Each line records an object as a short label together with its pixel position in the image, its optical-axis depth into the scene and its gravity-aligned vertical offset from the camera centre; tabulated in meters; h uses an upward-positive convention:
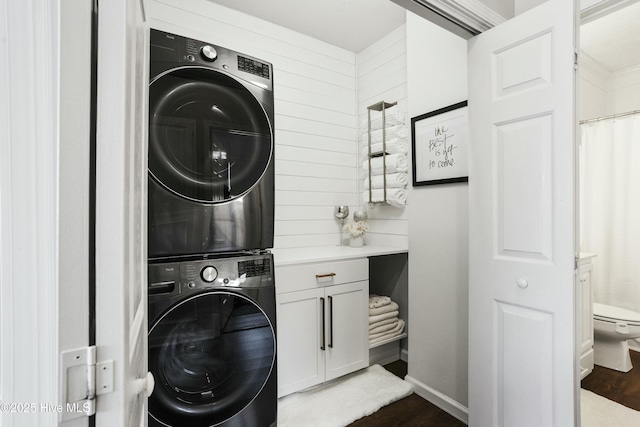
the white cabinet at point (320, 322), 1.92 -0.70
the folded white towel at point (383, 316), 2.35 -0.78
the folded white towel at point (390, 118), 2.44 +0.76
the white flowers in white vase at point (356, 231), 2.59 -0.14
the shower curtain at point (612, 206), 2.86 +0.06
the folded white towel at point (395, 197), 2.38 +0.13
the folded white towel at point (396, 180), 2.36 +0.25
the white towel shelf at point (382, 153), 2.44 +0.49
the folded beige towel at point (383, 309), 2.38 -0.73
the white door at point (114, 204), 0.49 +0.02
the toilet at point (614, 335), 2.40 -0.96
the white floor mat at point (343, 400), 1.85 -1.19
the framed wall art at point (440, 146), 1.92 +0.44
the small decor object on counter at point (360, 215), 2.69 -0.01
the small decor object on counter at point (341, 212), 2.77 +0.02
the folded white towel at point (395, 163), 2.35 +0.38
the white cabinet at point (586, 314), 2.34 -0.76
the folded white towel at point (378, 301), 2.42 -0.68
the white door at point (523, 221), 1.25 -0.04
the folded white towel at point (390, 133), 2.41 +0.64
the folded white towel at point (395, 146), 2.39 +0.52
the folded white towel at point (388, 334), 2.34 -0.92
